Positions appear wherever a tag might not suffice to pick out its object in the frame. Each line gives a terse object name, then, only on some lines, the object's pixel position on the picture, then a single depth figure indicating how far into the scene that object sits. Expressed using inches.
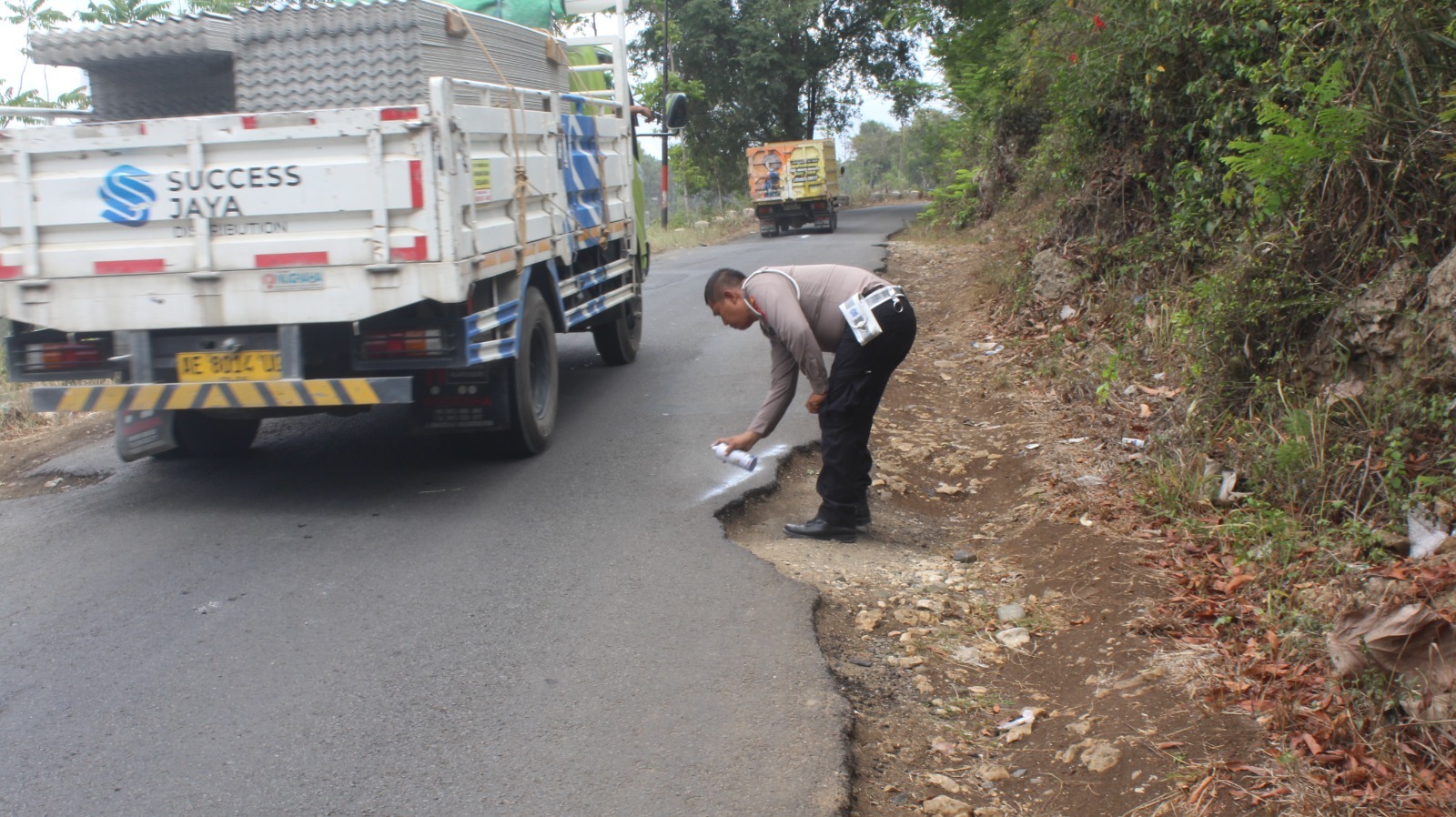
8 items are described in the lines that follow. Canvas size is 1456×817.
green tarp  347.6
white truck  216.1
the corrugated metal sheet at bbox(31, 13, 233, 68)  245.4
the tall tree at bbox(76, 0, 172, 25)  578.2
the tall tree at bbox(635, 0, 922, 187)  1487.5
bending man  204.7
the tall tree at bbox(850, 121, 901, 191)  2470.5
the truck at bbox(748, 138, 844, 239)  1192.2
